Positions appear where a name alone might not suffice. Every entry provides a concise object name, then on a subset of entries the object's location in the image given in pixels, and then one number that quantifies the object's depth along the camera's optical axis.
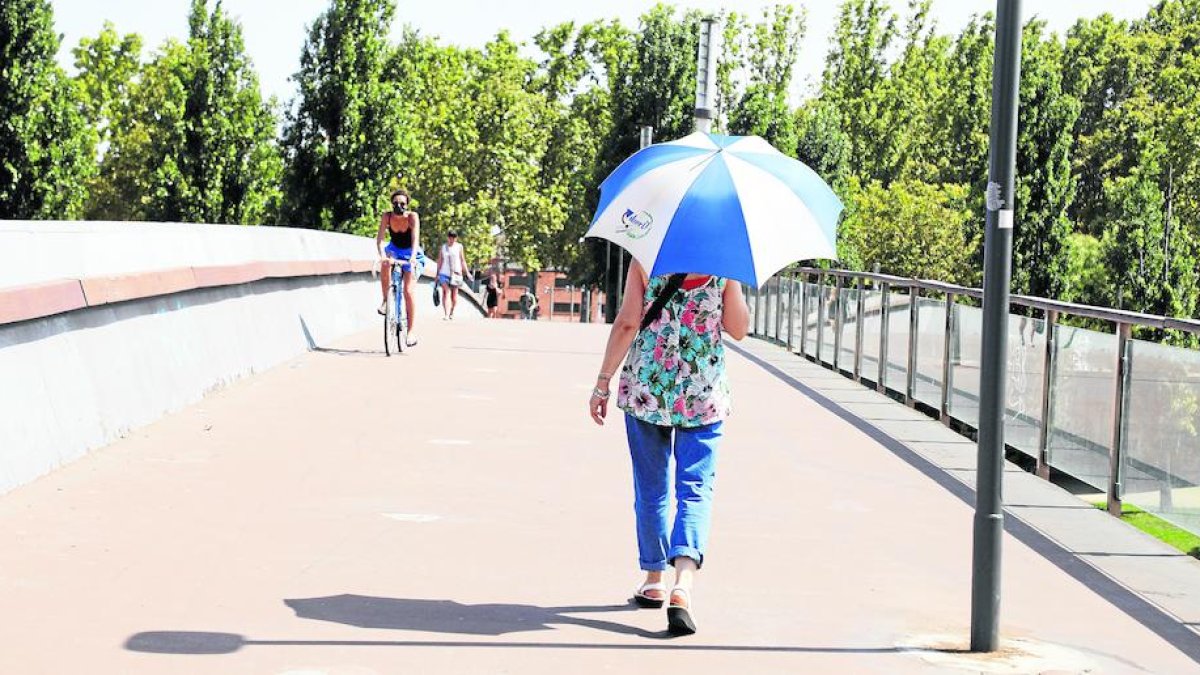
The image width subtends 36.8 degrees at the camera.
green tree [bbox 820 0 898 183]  94.19
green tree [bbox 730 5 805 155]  93.44
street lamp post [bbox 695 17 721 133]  17.42
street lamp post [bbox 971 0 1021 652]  5.98
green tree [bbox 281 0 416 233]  52.41
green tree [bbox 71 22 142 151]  76.62
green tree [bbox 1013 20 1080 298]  48.28
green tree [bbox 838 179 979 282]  74.62
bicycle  18.08
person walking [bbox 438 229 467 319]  30.44
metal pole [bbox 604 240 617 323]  46.97
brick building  178.38
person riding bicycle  18.08
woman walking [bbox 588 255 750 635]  6.46
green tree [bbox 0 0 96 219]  39.62
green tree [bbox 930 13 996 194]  79.69
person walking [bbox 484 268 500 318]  53.47
